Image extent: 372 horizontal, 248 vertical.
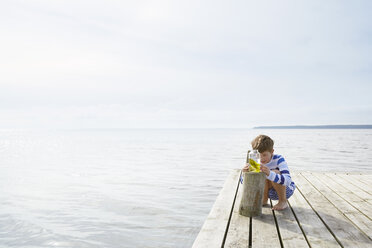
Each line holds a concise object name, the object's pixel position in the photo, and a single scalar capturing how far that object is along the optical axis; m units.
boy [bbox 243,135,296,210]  4.03
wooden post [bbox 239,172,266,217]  3.86
